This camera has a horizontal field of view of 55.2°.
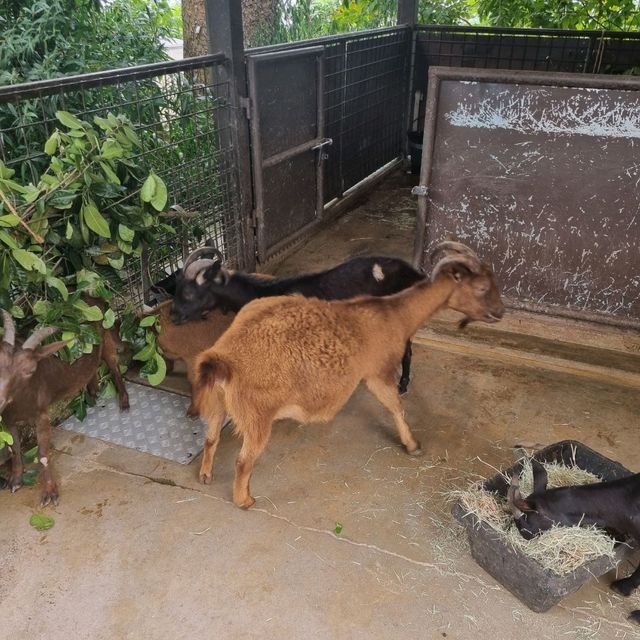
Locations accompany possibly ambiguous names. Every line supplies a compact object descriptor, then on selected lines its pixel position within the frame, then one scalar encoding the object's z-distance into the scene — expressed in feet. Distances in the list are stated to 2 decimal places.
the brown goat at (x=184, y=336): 14.57
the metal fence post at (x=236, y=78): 15.30
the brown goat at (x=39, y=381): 10.14
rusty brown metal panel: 13.89
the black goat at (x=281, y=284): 14.49
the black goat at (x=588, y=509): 8.96
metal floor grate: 12.64
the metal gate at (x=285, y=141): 17.11
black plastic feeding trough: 8.69
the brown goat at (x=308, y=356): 10.37
